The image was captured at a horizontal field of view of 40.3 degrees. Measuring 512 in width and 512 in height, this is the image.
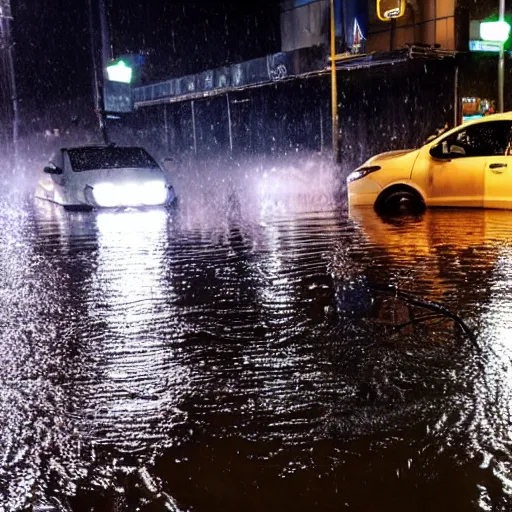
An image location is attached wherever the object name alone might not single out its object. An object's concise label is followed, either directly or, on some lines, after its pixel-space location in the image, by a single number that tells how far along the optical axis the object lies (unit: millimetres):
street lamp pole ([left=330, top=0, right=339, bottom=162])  21141
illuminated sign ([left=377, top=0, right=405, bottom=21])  20609
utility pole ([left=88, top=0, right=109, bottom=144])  22078
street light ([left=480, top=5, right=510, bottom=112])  19078
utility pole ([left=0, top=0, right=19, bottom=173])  40656
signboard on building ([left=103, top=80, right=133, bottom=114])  22125
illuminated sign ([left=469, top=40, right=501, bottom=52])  20000
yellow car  11094
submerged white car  14570
